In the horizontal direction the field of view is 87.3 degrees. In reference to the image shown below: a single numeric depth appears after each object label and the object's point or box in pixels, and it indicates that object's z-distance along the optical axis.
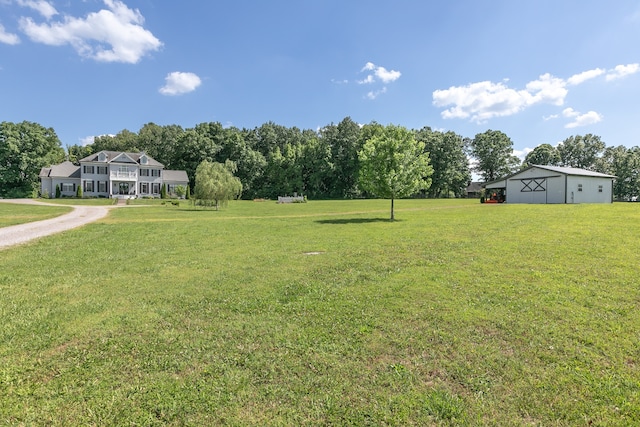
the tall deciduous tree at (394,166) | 21.52
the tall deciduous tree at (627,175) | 64.59
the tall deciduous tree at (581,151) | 78.31
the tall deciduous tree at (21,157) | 53.91
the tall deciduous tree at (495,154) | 76.25
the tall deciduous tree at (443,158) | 69.94
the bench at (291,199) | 49.84
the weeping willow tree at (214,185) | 33.88
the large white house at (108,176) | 55.78
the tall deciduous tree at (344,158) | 68.81
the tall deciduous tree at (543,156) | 79.69
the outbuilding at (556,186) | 35.16
